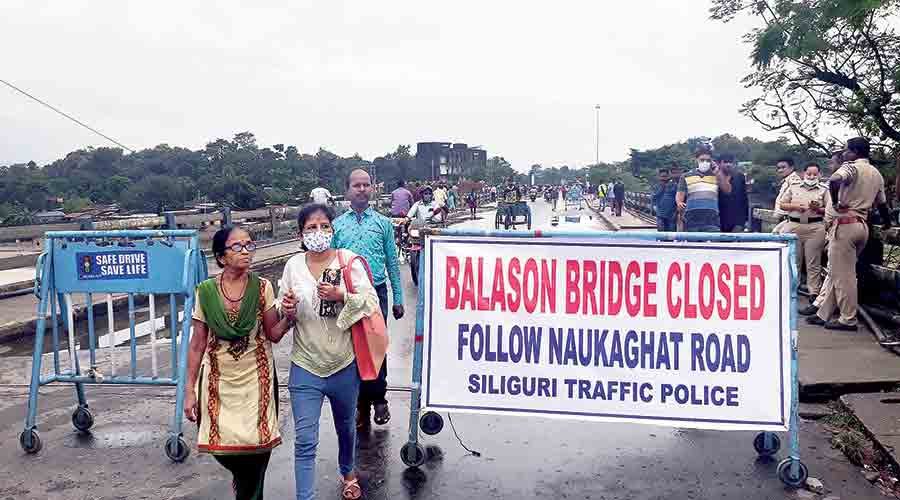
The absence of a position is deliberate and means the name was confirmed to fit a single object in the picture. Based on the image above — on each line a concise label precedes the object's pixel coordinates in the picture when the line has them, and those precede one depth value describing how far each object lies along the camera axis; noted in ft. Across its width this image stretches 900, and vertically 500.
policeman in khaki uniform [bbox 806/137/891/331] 23.68
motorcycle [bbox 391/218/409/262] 49.10
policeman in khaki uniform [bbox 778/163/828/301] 27.81
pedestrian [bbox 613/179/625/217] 103.40
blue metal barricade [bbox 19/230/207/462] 16.70
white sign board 13.89
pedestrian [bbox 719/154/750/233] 32.76
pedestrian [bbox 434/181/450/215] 55.49
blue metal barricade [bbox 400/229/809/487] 13.64
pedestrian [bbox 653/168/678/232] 41.11
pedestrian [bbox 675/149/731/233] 30.17
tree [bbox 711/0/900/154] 37.58
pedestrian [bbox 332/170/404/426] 17.33
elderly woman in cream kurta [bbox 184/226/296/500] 11.44
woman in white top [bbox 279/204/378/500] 12.12
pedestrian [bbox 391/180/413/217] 53.57
